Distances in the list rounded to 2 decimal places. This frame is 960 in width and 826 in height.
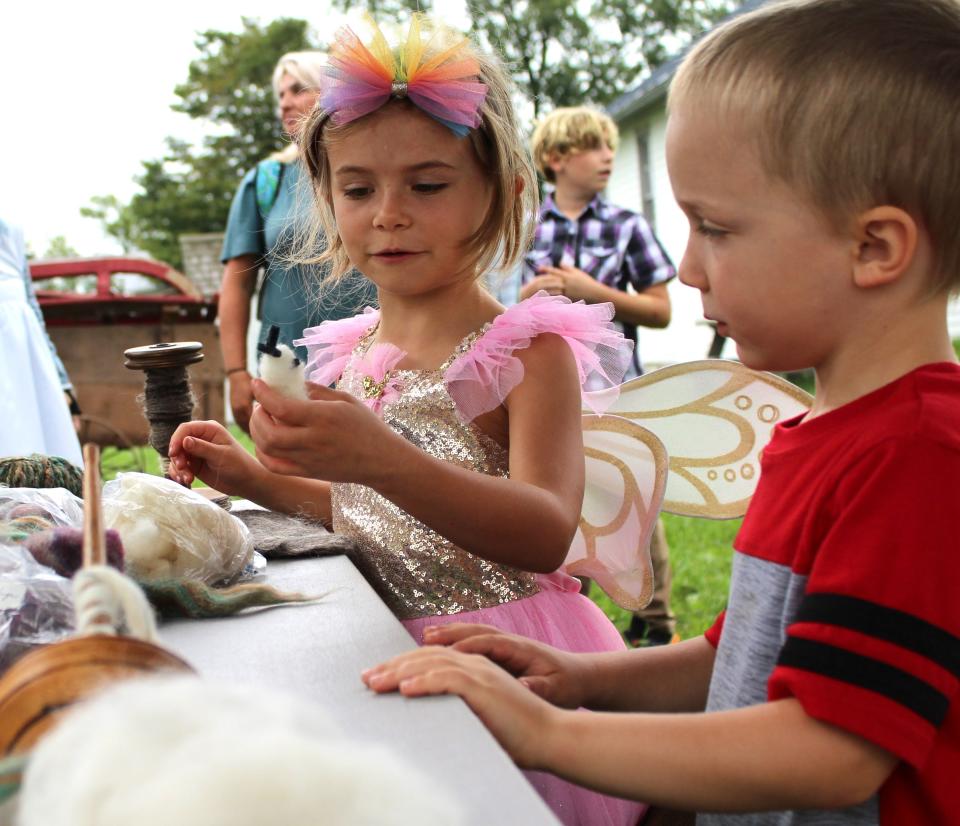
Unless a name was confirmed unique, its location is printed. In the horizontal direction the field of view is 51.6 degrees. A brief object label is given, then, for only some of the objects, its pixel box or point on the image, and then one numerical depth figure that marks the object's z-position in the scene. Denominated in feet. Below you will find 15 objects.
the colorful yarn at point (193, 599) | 3.63
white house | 51.16
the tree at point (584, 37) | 104.88
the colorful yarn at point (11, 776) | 1.80
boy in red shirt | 2.93
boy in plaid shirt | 13.48
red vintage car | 20.98
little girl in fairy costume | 5.69
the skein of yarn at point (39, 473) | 5.05
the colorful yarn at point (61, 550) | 3.55
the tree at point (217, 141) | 98.84
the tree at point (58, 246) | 111.45
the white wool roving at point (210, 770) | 1.34
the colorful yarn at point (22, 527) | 3.87
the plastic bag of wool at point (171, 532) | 3.91
